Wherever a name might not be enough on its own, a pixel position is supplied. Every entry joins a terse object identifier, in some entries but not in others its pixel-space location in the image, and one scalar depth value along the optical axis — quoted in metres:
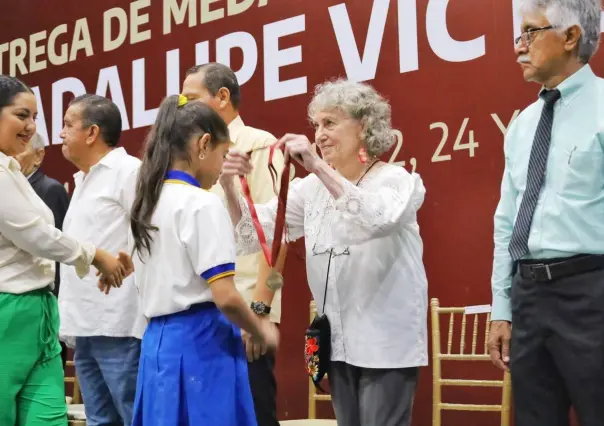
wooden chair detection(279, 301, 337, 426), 3.77
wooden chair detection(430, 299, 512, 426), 3.40
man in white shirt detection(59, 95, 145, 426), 3.31
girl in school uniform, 2.22
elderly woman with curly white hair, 2.51
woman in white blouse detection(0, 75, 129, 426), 2.80
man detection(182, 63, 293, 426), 3.00
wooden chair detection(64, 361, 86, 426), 3.87
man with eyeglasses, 2.11
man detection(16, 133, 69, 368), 4.39
